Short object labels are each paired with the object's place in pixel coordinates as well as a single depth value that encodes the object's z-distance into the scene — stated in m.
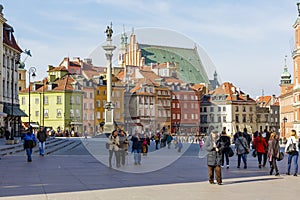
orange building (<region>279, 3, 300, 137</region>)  105.25
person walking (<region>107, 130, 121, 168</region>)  24.41
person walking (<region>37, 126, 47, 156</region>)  33.72
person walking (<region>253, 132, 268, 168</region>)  25.47
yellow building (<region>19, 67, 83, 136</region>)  110.38
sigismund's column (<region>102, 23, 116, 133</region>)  70.31
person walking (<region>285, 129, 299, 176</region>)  21.62
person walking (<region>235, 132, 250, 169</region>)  25.19
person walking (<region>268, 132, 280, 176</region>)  21.42
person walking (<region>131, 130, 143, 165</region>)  26.27
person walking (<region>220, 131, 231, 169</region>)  25.09
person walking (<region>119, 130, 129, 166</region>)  25.08
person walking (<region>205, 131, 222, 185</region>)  18.10
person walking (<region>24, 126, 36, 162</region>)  29.00
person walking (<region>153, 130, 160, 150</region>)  44.30
